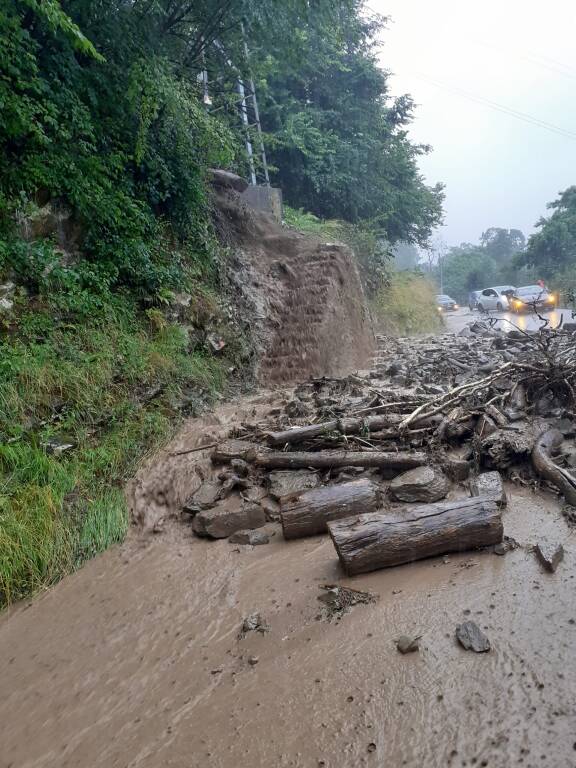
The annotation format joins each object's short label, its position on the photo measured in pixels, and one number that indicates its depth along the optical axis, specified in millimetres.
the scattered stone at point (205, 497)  4398
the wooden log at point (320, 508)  3801
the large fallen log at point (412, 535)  3125
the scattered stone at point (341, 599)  2834
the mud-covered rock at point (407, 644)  2402
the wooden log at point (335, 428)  5070
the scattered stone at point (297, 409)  6129
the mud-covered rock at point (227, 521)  4043
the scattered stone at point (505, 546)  3143
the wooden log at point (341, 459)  4531
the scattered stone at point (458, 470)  4332
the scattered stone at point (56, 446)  4391
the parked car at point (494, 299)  24769
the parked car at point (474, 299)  28859
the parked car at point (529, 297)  19203
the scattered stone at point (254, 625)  2807
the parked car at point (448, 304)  31262
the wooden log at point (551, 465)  3730
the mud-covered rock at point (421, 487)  4004
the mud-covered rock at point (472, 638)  2330
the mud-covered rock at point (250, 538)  3869
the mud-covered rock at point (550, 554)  2906
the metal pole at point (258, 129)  12964
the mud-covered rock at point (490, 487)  3738
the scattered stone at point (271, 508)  4184
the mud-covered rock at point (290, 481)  4422
